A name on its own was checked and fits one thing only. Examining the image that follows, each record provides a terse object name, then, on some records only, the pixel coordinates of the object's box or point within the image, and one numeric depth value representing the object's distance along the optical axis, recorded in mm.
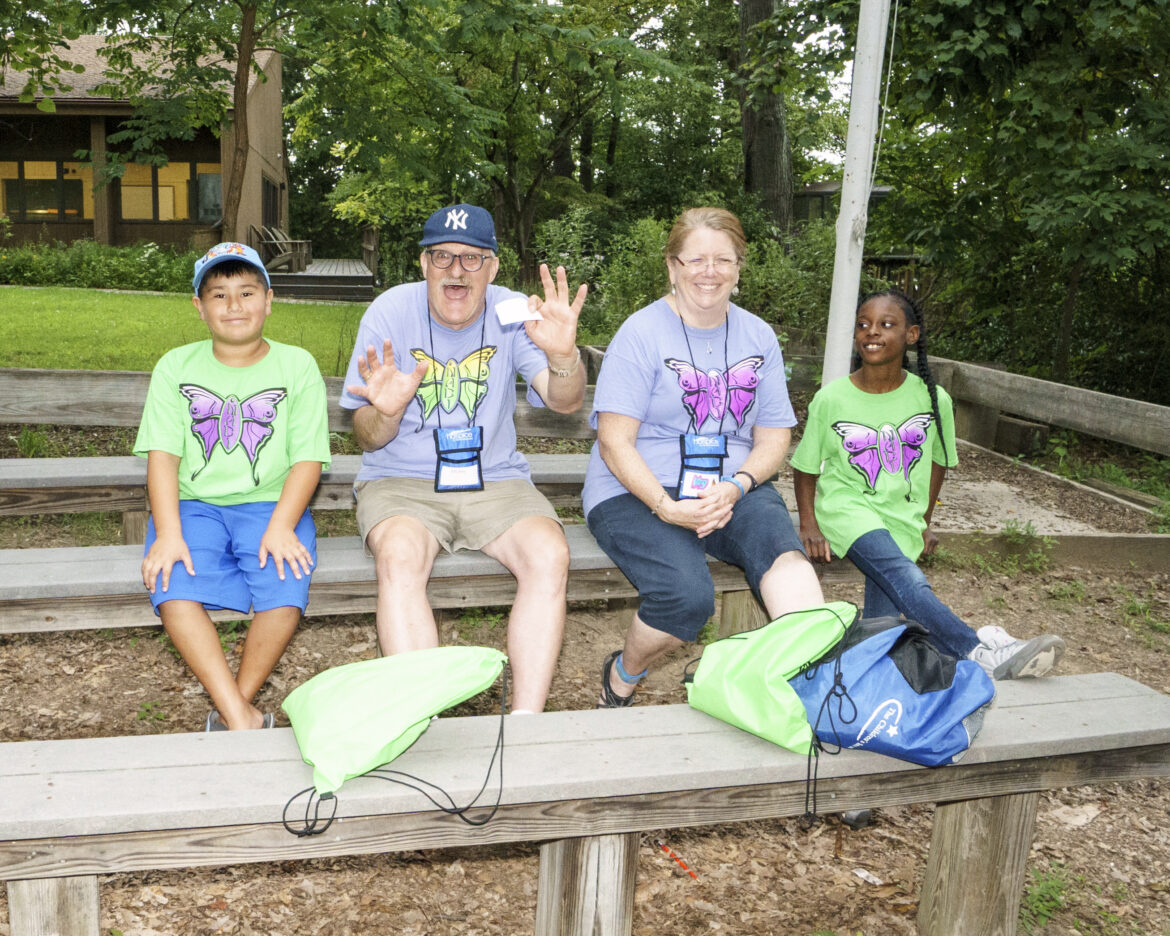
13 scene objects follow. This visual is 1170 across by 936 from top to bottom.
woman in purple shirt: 3203
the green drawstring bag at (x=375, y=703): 2057
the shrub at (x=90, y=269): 16438
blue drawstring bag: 2344
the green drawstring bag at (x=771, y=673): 2352
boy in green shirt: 2924
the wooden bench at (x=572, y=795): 1978
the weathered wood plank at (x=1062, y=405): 5653
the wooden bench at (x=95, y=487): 3809
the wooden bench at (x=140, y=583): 2998
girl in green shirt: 3494
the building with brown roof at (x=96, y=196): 21875
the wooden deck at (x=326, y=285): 18234
